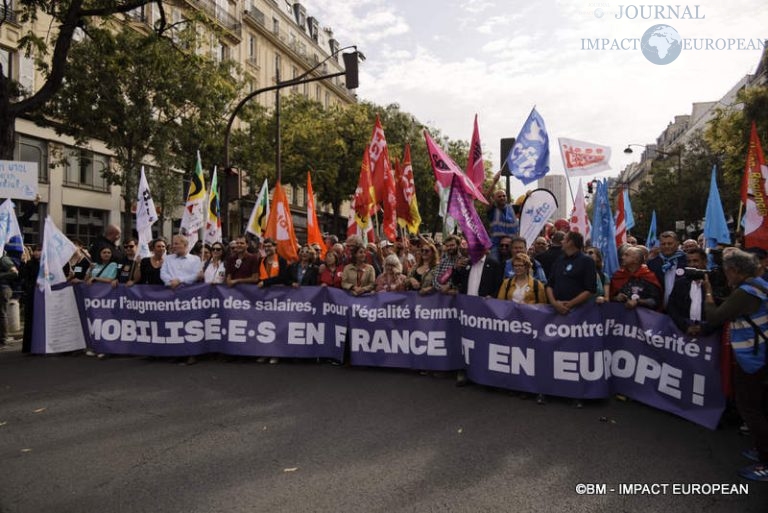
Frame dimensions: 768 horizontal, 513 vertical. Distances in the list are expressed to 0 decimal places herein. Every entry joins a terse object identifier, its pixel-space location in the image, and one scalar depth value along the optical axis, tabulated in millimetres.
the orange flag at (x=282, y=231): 8320
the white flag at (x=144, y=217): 8375
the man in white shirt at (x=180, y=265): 8070
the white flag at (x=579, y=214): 9414
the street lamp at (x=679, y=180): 32469
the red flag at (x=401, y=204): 9648
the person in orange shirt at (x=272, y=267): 7950
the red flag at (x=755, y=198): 6152
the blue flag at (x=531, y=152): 8664
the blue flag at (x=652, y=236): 15212
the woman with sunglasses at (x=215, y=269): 8376
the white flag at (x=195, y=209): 8984
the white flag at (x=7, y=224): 8344
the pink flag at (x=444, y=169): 6816
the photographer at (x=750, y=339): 3799
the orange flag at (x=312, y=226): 10289
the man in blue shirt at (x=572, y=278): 5734
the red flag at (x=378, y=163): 9216
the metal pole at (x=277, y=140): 17050
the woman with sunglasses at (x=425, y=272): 6996
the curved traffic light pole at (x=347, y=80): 13044
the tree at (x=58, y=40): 9922
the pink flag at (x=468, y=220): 6441
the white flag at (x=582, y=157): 9180
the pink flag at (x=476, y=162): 7859
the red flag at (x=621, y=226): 11797
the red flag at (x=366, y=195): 9273
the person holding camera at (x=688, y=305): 4953
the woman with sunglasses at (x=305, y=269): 7973
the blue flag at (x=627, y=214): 12102
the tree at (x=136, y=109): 16703
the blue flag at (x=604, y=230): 7056
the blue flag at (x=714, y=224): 8336
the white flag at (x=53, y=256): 8188
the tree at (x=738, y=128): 19172
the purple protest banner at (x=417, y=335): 5348
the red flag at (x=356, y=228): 9742
